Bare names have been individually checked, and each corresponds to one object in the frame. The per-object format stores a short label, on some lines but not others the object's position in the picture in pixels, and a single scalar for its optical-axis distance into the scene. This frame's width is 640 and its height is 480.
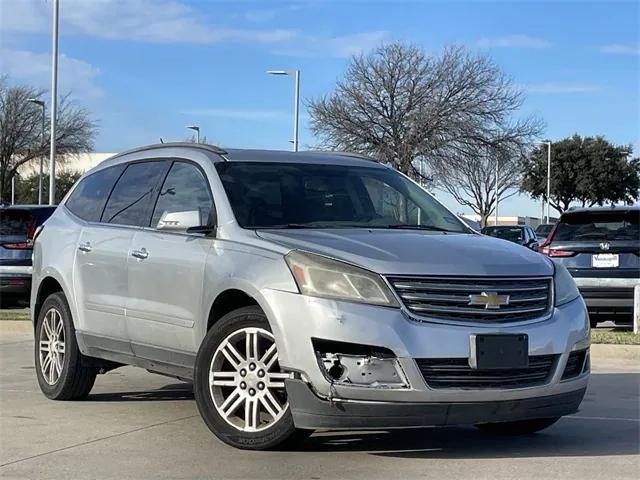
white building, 50.69
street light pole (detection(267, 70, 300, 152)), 33.56
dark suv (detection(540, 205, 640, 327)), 11.39
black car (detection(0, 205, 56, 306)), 14.59
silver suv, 4.88
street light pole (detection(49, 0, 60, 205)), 26.65
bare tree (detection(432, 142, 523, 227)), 35.50
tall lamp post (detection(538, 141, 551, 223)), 50.97
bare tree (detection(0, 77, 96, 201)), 45.56
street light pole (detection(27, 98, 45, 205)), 42.06
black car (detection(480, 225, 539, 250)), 26.39
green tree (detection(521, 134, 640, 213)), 61.44
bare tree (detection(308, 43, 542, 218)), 34.78
